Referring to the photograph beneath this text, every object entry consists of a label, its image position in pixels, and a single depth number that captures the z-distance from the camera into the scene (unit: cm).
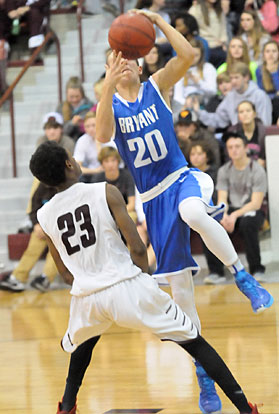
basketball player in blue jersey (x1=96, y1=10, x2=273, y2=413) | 699
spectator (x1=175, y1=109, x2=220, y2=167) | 1389
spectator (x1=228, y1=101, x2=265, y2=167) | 1408
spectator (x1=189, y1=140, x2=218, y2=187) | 1370
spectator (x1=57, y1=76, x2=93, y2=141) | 1593
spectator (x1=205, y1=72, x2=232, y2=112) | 1515
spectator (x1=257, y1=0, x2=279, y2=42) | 1701
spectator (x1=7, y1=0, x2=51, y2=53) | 1872
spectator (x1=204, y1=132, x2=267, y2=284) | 1318
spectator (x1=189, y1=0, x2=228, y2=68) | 1680
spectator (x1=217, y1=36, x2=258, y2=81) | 1563
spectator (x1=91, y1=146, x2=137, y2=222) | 1417
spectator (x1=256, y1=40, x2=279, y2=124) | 1513
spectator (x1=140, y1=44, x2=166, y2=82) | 1553
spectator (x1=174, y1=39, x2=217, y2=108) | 1577
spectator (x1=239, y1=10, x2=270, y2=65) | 1631
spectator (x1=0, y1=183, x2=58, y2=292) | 1400
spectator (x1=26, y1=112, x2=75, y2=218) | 1522
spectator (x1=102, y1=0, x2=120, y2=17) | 1909
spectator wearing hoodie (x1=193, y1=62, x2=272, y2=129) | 1475
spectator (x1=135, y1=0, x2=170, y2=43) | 1726
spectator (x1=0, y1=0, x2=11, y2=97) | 1829
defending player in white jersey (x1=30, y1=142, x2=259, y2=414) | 596
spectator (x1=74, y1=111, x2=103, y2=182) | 1500
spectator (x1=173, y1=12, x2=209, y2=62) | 1639
